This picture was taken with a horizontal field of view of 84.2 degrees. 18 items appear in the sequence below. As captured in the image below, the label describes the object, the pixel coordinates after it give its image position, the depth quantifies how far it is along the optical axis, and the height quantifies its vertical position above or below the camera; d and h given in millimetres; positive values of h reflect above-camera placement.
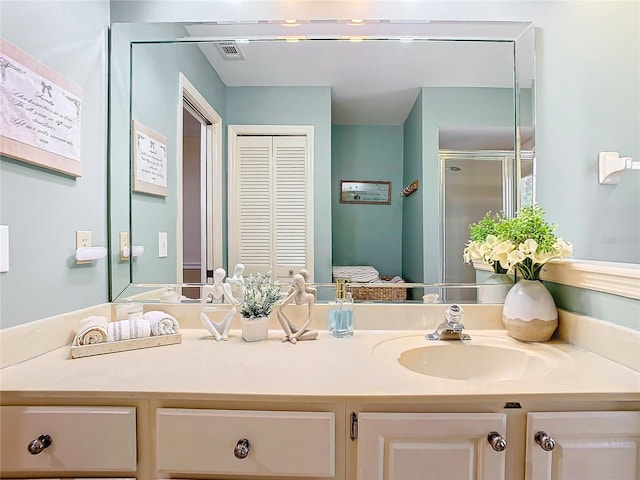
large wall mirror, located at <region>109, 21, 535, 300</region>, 1430 +472
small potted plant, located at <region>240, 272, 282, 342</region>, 1245 -239
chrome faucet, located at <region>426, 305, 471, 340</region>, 1258 -304
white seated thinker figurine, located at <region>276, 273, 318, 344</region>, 1257 -241
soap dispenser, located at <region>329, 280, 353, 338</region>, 1305 -293
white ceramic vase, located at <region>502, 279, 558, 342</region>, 1211 -246
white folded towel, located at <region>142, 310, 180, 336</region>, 1224 -279
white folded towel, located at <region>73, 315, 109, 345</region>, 1118 -285
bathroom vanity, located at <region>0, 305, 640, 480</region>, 833 -442
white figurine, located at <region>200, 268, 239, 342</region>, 1289 -239
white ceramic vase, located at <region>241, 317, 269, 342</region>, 1245 -302
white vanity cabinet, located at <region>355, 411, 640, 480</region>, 833 -484
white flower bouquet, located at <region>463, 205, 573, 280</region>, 1206 -11
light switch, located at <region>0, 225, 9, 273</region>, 937 -10
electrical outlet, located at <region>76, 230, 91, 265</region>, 1233 +15
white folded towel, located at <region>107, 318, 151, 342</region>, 1155 -286
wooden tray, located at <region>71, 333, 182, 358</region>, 1090 -329
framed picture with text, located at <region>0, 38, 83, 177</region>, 952 +390
